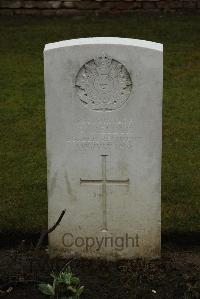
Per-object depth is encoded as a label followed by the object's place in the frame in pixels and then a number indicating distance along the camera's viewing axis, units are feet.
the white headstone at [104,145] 13.97
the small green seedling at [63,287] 13.57
